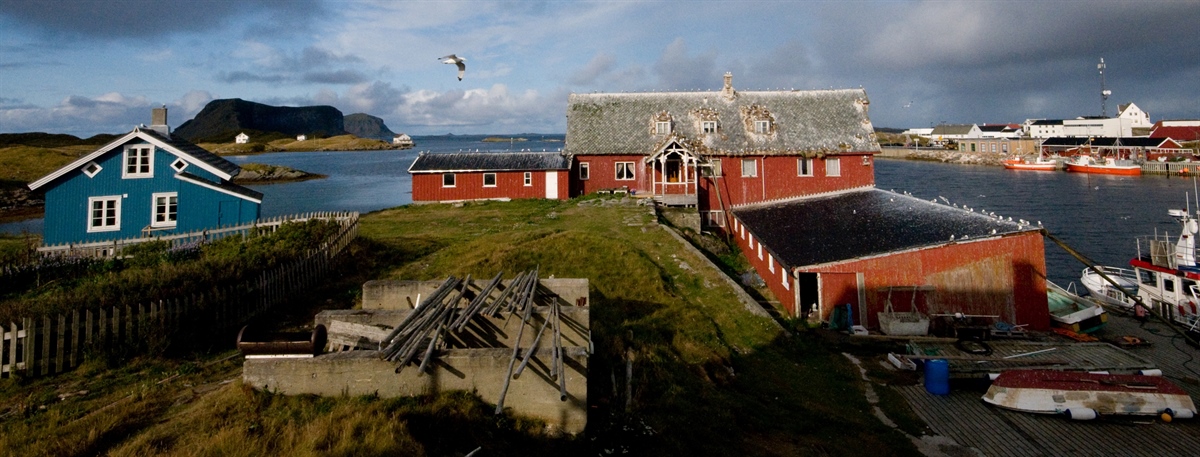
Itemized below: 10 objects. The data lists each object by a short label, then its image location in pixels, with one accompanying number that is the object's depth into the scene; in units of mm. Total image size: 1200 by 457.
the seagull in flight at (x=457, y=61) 22875
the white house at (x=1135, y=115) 158250
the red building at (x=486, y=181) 39438
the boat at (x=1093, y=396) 14141
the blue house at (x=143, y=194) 24406
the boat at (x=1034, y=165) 97125
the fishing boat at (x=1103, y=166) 86250
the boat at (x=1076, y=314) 23203
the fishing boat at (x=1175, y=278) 25062
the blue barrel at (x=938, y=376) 15883
